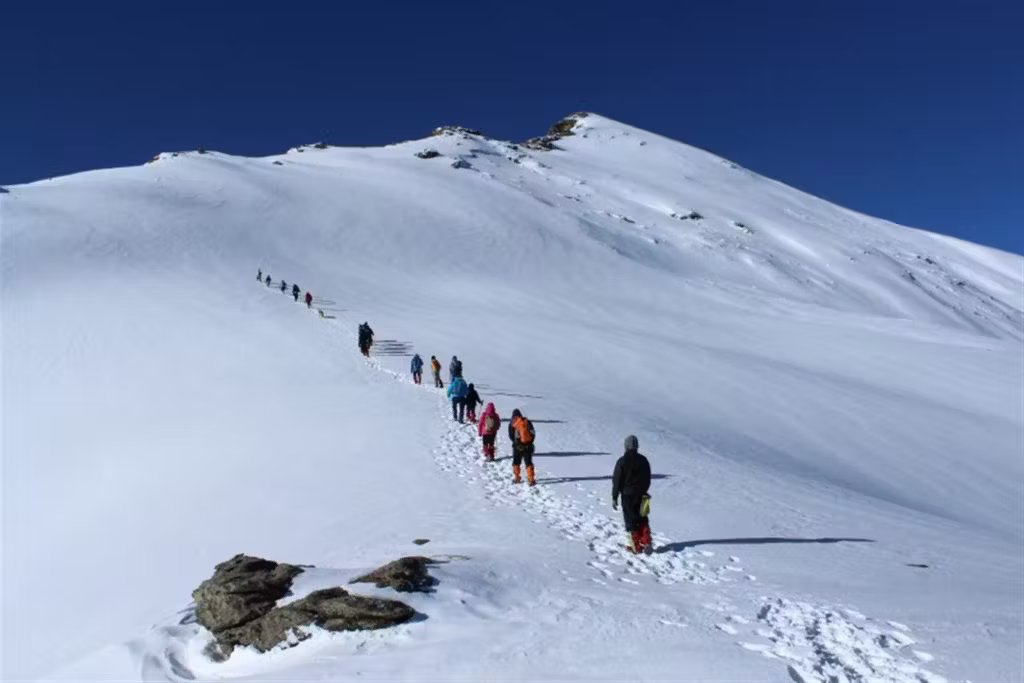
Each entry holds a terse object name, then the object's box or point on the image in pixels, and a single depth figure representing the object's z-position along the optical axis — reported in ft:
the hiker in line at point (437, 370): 79.71
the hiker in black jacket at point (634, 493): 31.53
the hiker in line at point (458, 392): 61.72
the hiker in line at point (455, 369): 67.21
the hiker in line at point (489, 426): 49.80
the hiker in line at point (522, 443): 44.29
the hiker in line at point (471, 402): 61.56
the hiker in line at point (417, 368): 79.20
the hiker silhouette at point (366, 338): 91.61
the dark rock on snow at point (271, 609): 21.21
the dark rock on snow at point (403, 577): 22.93
